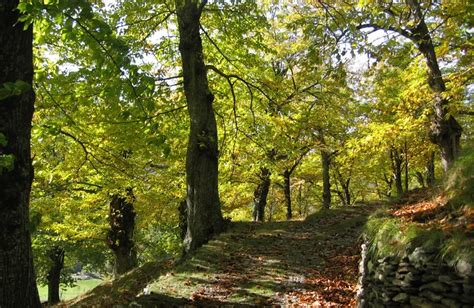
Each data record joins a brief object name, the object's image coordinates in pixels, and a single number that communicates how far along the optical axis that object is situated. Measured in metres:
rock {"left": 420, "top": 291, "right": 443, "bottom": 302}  4.33
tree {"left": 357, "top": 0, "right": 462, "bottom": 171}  10.53
